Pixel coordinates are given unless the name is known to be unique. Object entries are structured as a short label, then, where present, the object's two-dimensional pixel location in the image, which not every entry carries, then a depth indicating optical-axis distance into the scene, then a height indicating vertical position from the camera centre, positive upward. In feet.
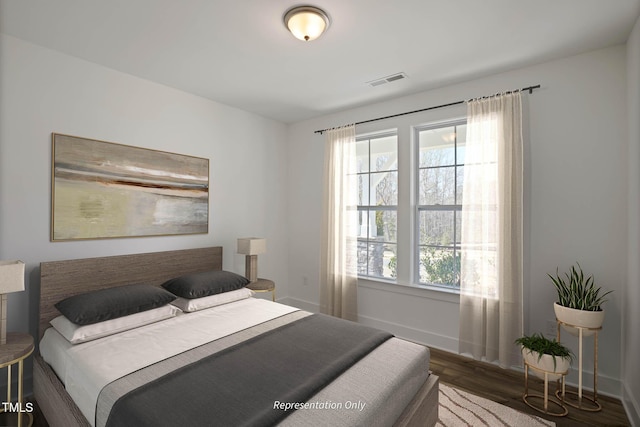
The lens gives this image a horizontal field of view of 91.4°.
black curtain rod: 8.90 +3.80
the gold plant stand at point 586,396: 7.42 -4.32
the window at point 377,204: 12.15 +0.55
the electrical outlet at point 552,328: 8.73 -3.08
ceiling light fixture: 6.50 +4.19
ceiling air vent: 9.71 +4.45
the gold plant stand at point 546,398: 7.29 -4.51
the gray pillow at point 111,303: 7.00 -2.09
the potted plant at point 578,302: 7.27 -2.07
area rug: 6.93 -4.54
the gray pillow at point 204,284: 9.07 -2.06
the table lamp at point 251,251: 11.66 -1.30
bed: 4.62 -2.72
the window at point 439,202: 10.70 +0.58
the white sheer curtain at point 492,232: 9.05 -0.42
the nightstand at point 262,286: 11.37 -2.56
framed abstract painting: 8.38 +0.77
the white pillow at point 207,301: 8.84 -2.49
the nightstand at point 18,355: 6.05 -2.74
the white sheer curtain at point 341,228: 12.60 -0.42
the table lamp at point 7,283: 6.41 -1.40
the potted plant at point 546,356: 7.25 -3.25
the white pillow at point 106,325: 6.73 -2.52
